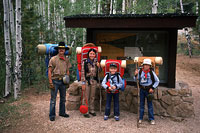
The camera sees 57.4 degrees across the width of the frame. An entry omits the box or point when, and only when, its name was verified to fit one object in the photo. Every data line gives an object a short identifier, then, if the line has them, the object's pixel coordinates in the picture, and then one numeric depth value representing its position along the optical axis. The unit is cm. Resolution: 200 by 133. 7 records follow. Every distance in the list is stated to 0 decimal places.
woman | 529
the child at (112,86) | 495
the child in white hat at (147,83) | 480
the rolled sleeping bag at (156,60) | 494
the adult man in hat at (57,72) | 495
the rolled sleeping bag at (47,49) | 499
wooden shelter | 500
